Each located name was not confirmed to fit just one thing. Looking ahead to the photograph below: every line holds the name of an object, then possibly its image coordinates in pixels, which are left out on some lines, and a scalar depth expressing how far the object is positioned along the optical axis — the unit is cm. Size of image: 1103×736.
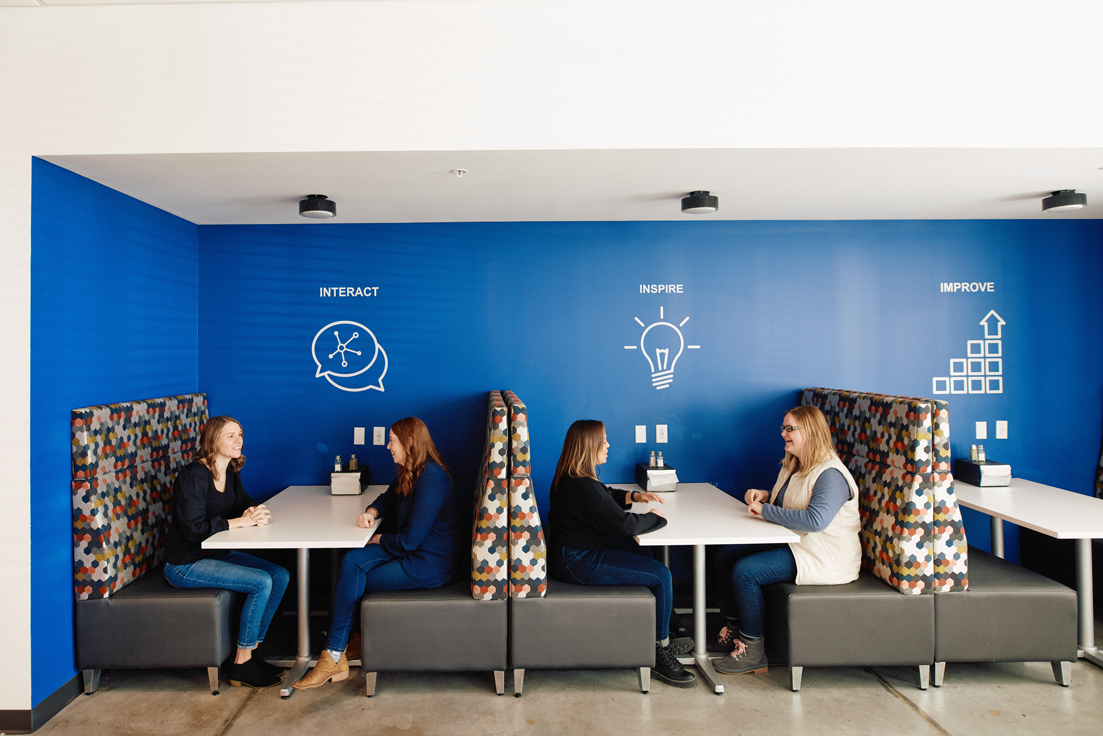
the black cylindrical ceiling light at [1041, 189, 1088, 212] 309
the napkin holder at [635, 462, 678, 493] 350
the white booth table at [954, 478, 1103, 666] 274
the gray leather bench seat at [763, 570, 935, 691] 271
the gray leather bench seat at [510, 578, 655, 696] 269
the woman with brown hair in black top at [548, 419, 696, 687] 276
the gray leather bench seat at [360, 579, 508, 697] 267
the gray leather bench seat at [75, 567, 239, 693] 266
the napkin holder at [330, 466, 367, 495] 346
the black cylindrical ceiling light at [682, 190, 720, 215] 307
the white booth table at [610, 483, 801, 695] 266
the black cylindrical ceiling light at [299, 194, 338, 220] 307
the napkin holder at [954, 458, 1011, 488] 347
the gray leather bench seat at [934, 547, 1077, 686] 271
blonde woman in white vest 276
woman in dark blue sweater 274
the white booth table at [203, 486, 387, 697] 261
